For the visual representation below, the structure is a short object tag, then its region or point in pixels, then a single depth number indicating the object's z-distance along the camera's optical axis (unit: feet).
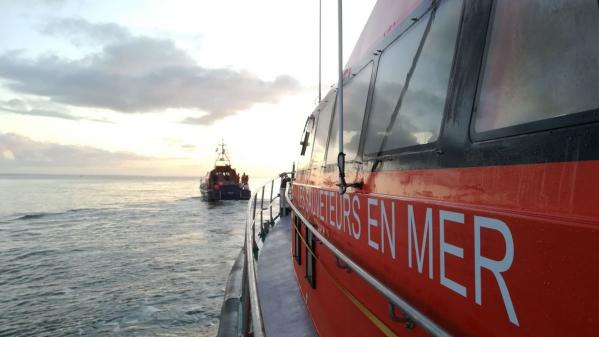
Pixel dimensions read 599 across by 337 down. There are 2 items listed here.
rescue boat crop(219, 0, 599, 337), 3.85
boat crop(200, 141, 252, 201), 153.58
